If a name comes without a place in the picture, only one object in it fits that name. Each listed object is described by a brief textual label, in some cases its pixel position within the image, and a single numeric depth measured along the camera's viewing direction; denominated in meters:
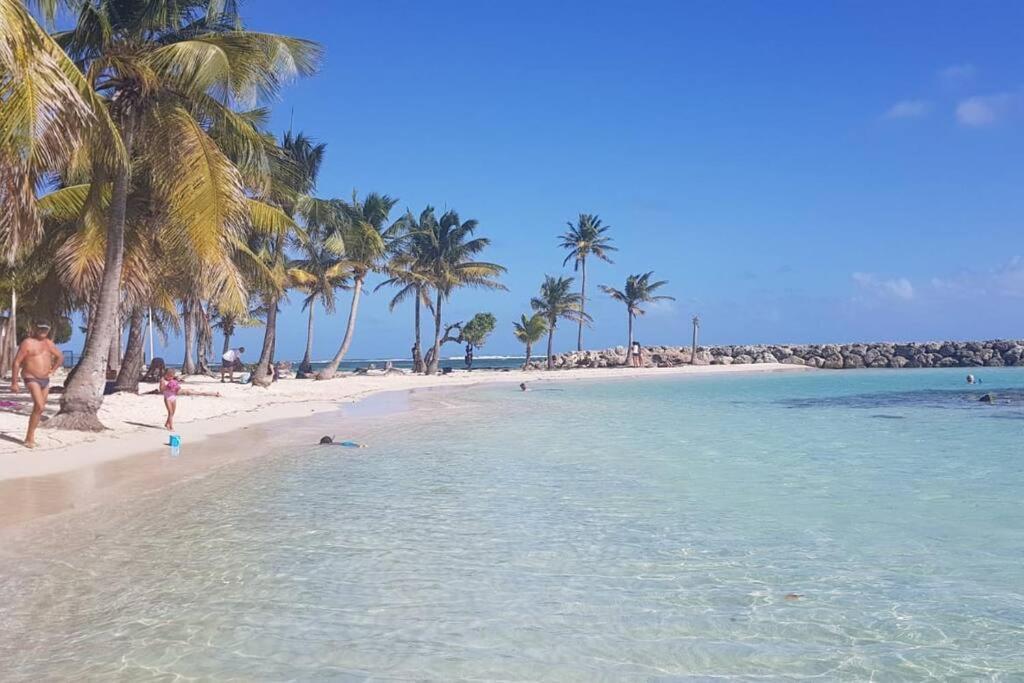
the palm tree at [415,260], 40.56
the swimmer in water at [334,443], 13.47
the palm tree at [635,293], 57.81
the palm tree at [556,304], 54.59
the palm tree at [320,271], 32.50
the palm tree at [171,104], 12.90
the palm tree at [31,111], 6.67
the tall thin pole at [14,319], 22.86
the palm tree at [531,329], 54.09
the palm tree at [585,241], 58.00
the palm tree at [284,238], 26.09
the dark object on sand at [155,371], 26.06
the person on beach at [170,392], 13.93
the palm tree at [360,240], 32.41
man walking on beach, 10.55
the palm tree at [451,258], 42.72
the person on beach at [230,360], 30.72
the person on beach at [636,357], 59.66
